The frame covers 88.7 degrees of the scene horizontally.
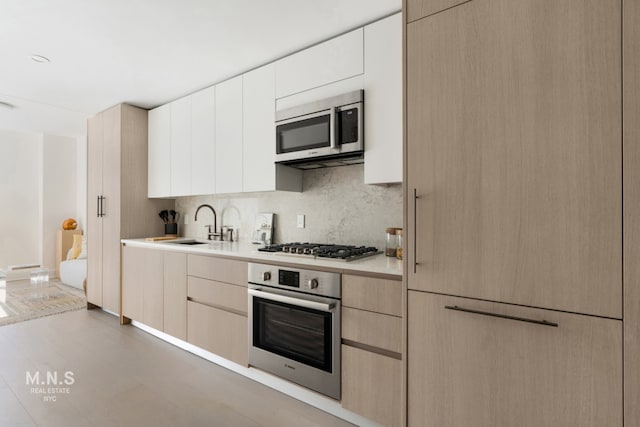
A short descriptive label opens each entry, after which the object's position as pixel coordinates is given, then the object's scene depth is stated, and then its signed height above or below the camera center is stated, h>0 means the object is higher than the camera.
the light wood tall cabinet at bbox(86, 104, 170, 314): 3.52 +0.19
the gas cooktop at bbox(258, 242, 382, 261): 1.94 -0.24
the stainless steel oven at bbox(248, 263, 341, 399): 1.87 -0.70
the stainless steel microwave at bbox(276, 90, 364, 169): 2.08 +0.55
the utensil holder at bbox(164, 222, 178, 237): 3.76 -0.18
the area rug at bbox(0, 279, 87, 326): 3.71 -1.14
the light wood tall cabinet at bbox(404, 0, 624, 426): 1.06 +0.01
